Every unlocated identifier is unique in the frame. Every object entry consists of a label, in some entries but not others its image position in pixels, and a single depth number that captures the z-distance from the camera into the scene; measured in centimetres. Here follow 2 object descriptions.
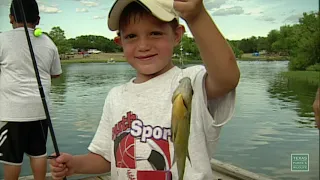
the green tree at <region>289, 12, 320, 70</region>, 2689
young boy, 147
